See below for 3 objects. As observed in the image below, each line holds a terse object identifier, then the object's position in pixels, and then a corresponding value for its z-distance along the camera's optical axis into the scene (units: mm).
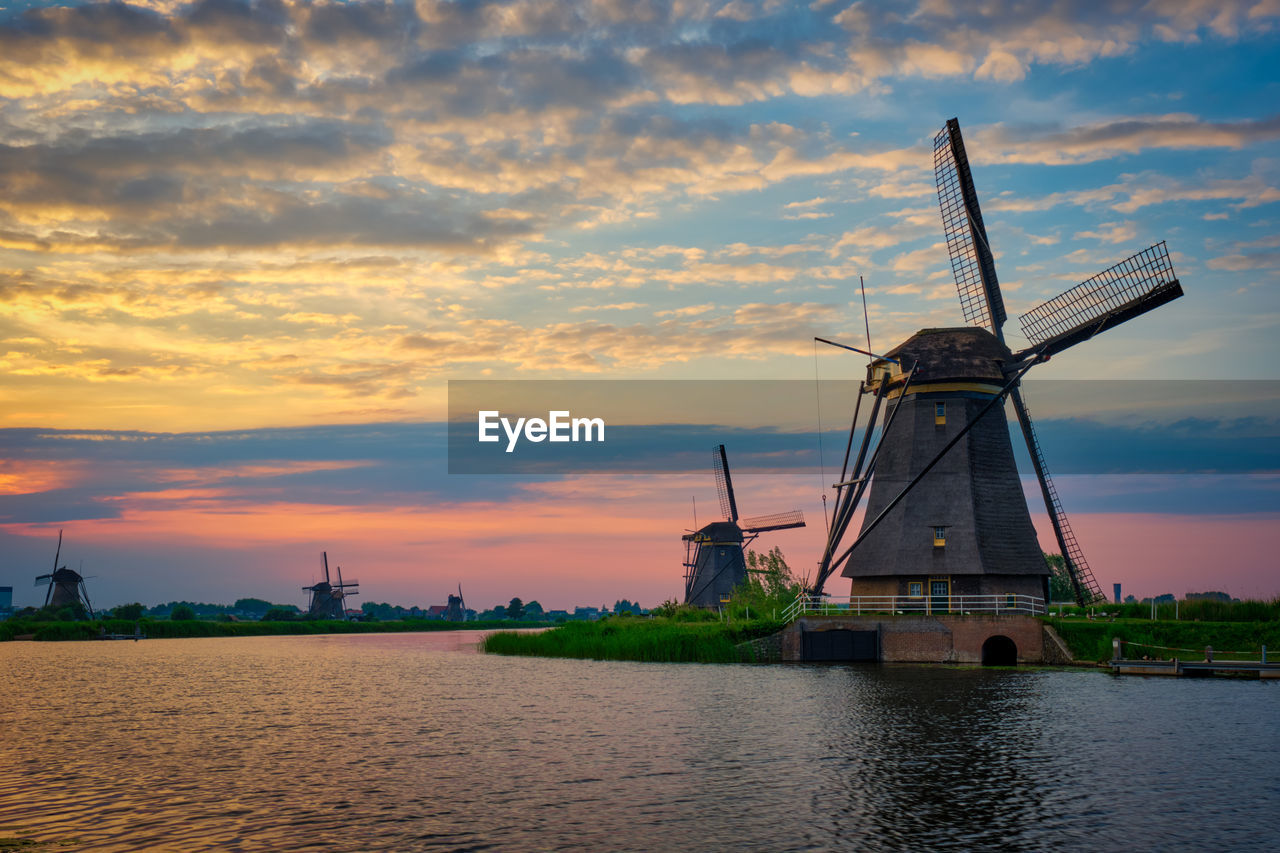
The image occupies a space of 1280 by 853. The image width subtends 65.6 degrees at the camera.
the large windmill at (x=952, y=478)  45938
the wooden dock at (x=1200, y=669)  37688
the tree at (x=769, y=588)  56031
